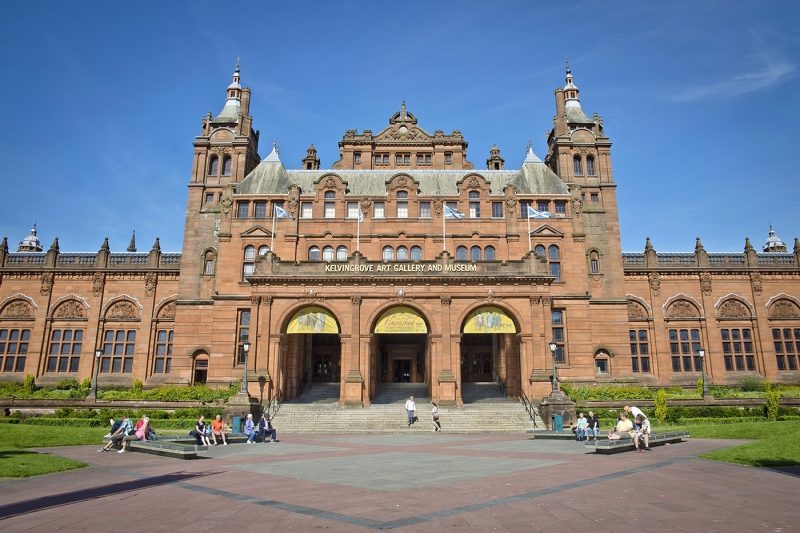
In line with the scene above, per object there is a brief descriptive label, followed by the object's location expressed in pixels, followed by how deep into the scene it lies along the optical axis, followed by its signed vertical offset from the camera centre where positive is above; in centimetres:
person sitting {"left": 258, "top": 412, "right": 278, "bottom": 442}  2836 -306
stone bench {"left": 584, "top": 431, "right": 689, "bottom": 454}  2075 -280
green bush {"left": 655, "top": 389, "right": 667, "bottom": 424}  3334 -200
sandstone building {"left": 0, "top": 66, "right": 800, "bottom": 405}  4122 +765
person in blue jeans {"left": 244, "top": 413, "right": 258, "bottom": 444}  2800 -303
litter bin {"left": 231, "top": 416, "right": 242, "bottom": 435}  3128 -308
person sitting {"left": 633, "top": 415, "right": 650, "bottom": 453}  2148 -245
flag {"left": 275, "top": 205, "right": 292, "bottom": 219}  4969 +1481
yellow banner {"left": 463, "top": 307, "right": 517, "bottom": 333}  4103 +395
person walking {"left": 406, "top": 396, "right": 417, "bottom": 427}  3381 -221
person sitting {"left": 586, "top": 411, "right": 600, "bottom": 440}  2625 -269
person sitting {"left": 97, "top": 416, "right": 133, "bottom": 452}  2272 -266
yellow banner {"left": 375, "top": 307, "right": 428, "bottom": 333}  4109 +391
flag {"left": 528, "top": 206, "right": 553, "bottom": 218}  4844 +1447
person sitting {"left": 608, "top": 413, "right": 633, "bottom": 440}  2316 -234
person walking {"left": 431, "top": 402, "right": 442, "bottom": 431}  3325 -291
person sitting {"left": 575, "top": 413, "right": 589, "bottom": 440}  2645 -267
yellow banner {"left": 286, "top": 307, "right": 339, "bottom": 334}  4122 +389
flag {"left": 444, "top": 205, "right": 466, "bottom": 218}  4847 +1452
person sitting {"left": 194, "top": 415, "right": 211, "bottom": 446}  2478 -281
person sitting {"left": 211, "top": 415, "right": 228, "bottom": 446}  2671 -285
